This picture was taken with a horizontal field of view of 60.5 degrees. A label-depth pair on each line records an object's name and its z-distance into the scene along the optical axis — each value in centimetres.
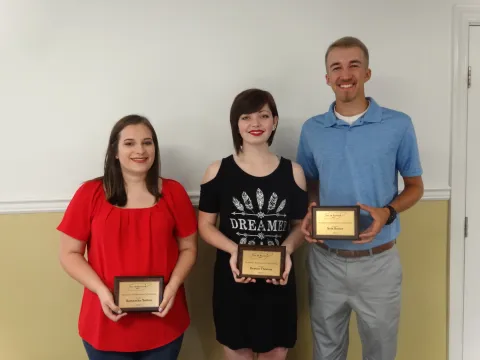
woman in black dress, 154
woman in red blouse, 146
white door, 205
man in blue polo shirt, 154
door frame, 203
